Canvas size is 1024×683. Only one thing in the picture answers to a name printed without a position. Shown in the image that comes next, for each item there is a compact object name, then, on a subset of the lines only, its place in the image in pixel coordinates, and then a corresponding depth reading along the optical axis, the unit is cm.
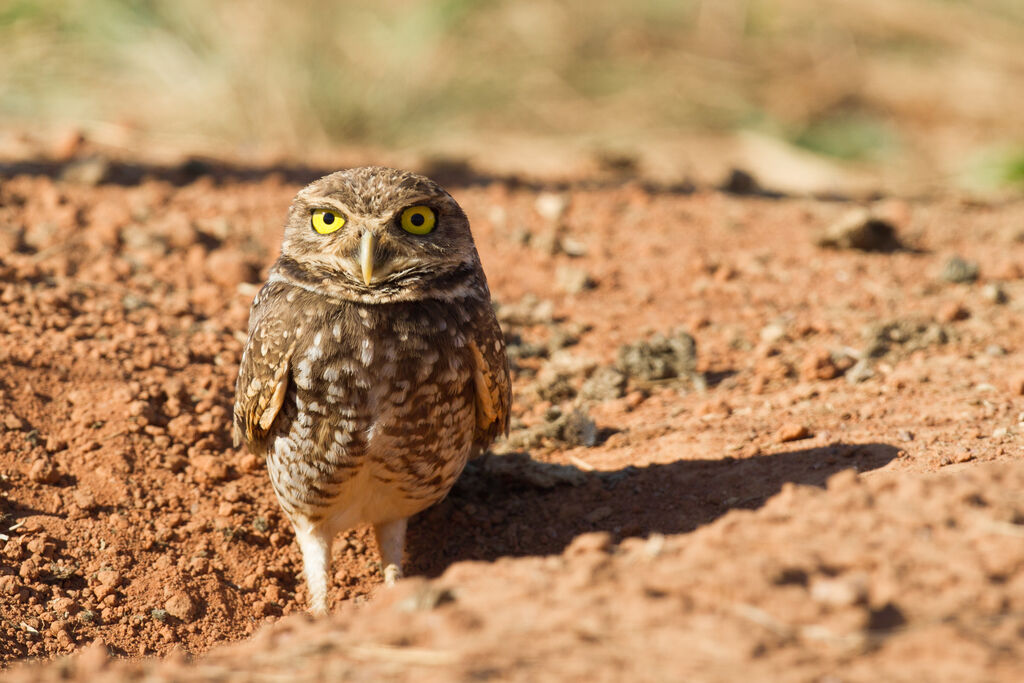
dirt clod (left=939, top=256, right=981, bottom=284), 1348
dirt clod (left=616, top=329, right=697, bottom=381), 1173
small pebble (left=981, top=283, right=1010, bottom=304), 1267
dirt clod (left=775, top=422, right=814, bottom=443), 980
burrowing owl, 792
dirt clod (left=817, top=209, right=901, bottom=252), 1450
